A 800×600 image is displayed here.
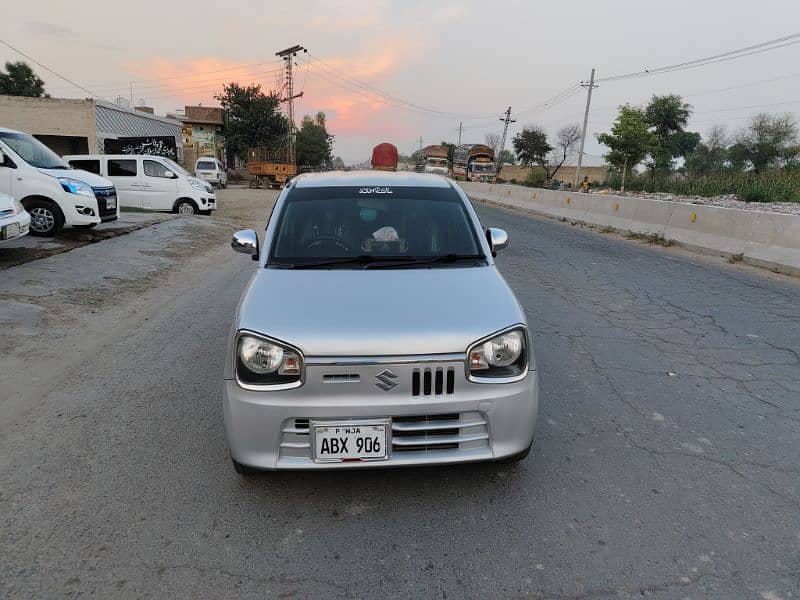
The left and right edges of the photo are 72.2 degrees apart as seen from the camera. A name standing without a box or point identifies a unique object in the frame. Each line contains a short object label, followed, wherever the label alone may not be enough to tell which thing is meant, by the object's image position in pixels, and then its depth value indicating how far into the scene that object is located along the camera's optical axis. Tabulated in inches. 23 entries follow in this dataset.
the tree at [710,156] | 2809.3
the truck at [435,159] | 2136.3
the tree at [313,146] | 3319.4
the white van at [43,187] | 395.9
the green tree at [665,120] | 2544.3
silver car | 103.0
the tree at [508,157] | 5765.8
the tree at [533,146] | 3181.6
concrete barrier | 382.6
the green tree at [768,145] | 2319.1
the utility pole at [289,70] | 2117.4
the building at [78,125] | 1187.9
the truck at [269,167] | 1620.3
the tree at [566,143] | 3248.0
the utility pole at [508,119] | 3036.4
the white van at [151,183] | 643.5
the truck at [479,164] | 2064.8
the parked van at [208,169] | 1384.1
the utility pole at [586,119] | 1798.5
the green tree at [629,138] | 1935.3
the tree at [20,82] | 2406.5
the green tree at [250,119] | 2143.2
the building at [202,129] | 2106.3
